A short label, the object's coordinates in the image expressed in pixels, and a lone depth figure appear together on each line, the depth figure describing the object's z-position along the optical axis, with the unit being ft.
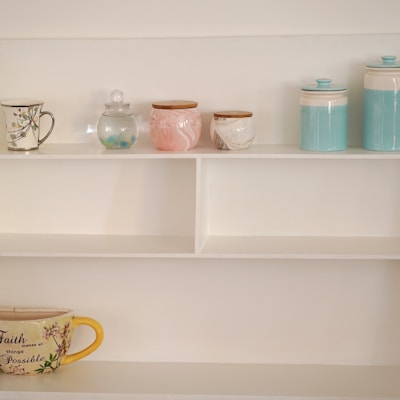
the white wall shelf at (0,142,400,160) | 8.21
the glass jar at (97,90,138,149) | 8.42
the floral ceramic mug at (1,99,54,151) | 8.38
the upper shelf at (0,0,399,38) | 8.47
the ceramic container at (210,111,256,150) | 8.29
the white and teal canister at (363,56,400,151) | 8.18
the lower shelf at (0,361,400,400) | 8.37
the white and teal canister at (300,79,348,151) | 8.22
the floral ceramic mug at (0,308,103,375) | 8.48
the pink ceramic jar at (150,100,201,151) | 8.29
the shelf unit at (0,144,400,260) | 8.64
